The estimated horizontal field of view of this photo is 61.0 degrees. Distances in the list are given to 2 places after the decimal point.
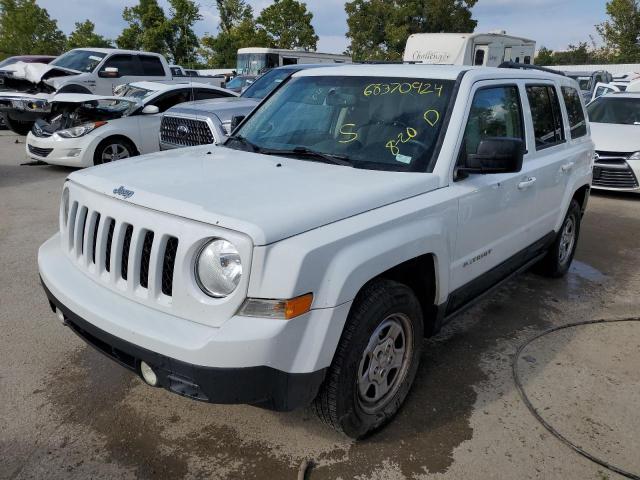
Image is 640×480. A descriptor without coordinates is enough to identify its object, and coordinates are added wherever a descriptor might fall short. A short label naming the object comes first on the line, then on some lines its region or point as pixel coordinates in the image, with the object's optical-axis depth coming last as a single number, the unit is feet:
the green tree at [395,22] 142.00
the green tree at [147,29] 131.34
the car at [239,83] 50.10
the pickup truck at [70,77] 37.96
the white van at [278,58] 81.97
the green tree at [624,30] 116.26
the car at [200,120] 24.43
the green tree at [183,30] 131.85
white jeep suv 7.09
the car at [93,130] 29.43
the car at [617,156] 28.07
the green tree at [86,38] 145.38
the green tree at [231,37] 137.18
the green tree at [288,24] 135.54
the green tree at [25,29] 119.14
